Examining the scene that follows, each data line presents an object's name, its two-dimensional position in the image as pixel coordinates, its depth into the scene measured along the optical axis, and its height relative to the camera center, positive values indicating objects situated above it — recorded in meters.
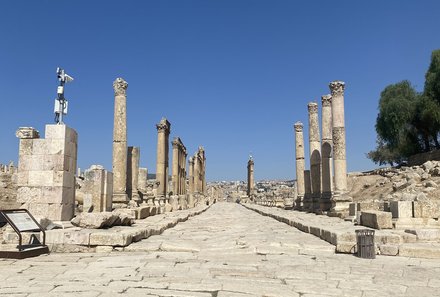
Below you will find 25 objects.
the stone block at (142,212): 15.21 -0.58
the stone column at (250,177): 61.22 +3.10
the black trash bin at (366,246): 7.50 -0.87
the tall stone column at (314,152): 24.06 +2.81
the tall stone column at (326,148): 22.03 +2.76
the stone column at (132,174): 23.03 +1.30
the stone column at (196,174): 46.19 +2.65
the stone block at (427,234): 9.35 -0.81
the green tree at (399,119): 46.53 +9.03
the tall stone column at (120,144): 19.27 +2.52
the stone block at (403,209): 12.39 -0.34
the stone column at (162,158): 28.03 +2.70
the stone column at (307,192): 25.35 +0.40
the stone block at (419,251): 7.73 -1.00
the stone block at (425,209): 12.48 -0.32
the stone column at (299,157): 29.80 +2.98
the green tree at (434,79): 43.38 +12.66
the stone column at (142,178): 30.41 +1.46
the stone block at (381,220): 11.43 -0.60
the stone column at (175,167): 32.81 +2.46
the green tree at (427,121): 42.72 +8.40
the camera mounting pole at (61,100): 10.92 +2.60
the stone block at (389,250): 7.91 -0.99
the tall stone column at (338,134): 20.22 +3.16
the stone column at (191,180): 34.94 +1.85
